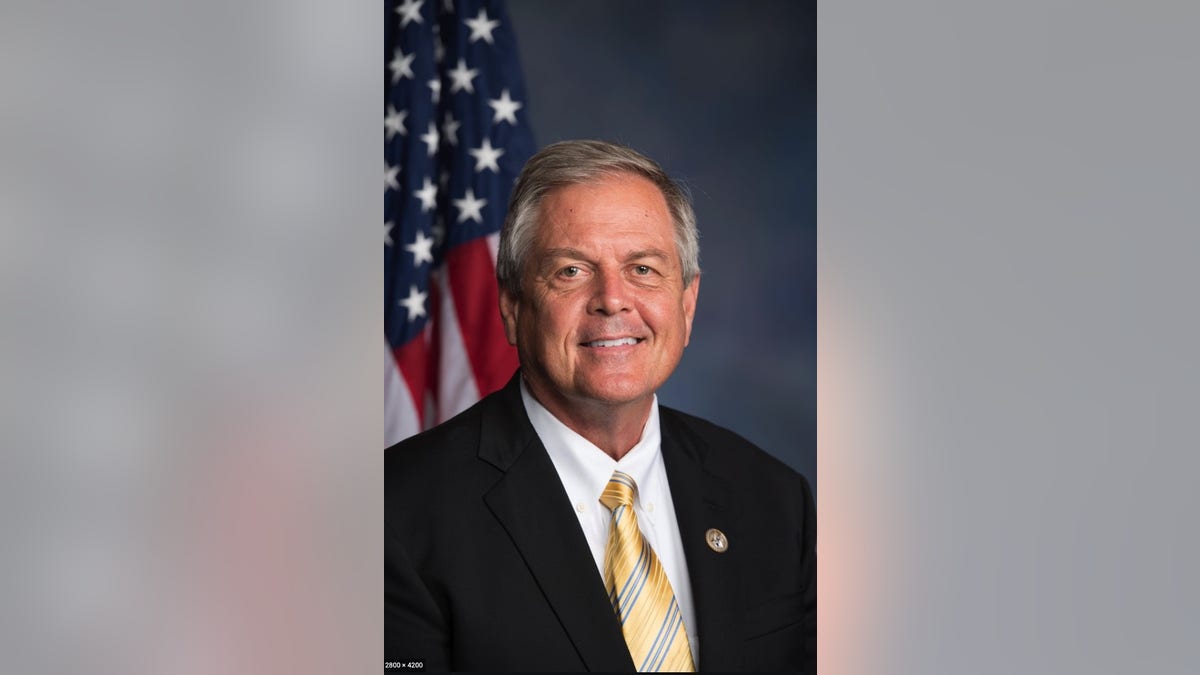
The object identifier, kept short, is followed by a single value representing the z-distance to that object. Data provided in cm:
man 267
